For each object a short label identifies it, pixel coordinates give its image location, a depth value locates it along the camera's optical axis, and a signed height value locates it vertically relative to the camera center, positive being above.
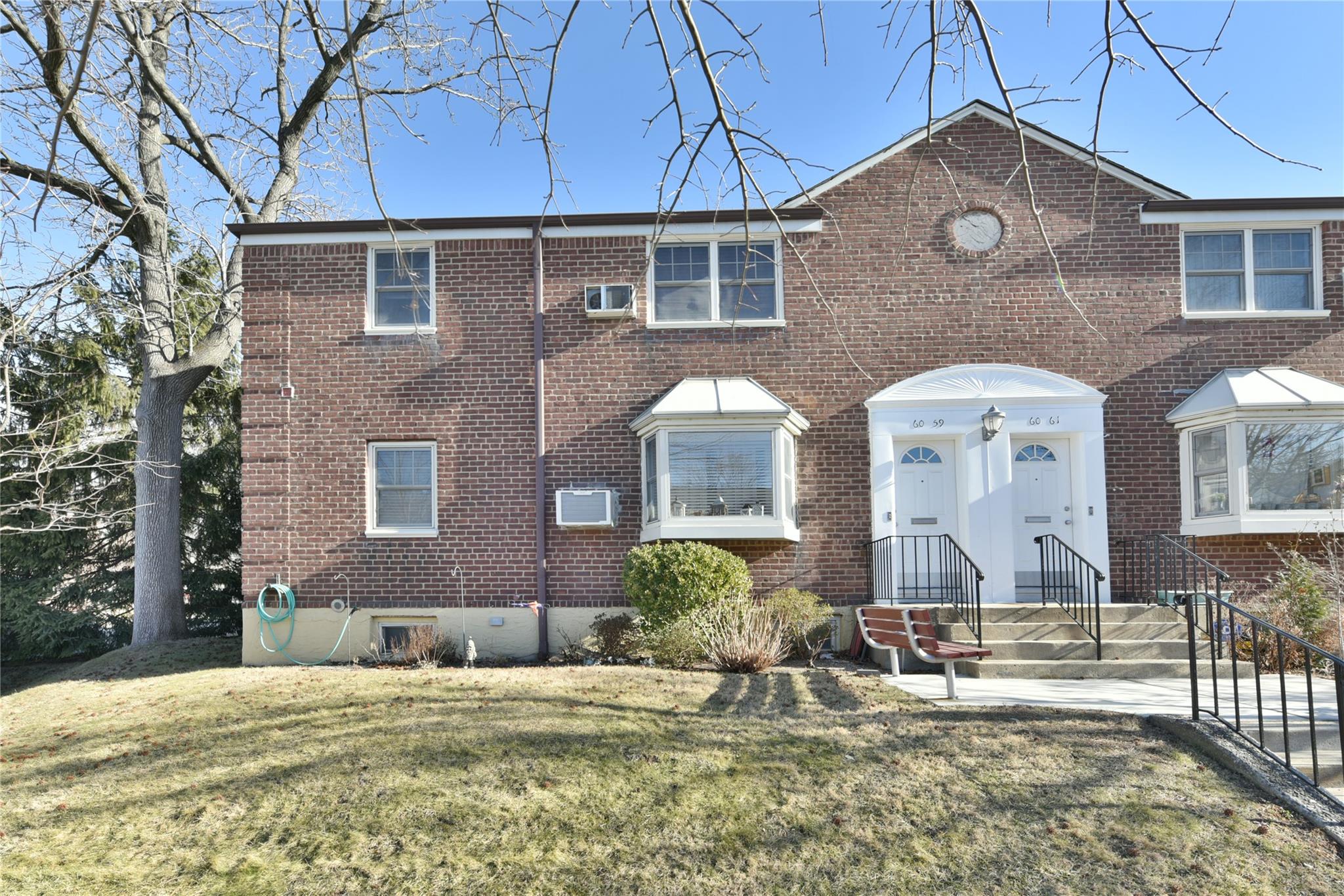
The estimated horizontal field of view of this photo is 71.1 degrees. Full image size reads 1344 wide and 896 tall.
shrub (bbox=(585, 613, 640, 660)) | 11.30 -1.55
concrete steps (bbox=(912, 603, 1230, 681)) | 9.97 -1.54
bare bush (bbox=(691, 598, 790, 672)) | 9.56 -1.34
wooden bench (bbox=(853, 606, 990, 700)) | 8.34 -1.29
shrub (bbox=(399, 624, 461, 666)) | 11.45 -1.70
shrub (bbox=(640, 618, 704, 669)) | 10.05 -1.48
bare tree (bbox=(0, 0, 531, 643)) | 12.28 +3.94
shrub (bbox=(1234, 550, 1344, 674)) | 10.49 -1.27
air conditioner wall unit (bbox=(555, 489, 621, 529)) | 12.06 +0.03
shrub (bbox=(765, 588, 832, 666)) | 11.15 -1.31
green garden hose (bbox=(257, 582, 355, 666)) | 12.20 -1.32
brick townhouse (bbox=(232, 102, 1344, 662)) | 12.07 +1.66
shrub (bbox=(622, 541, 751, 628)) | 10.79 -0.83
